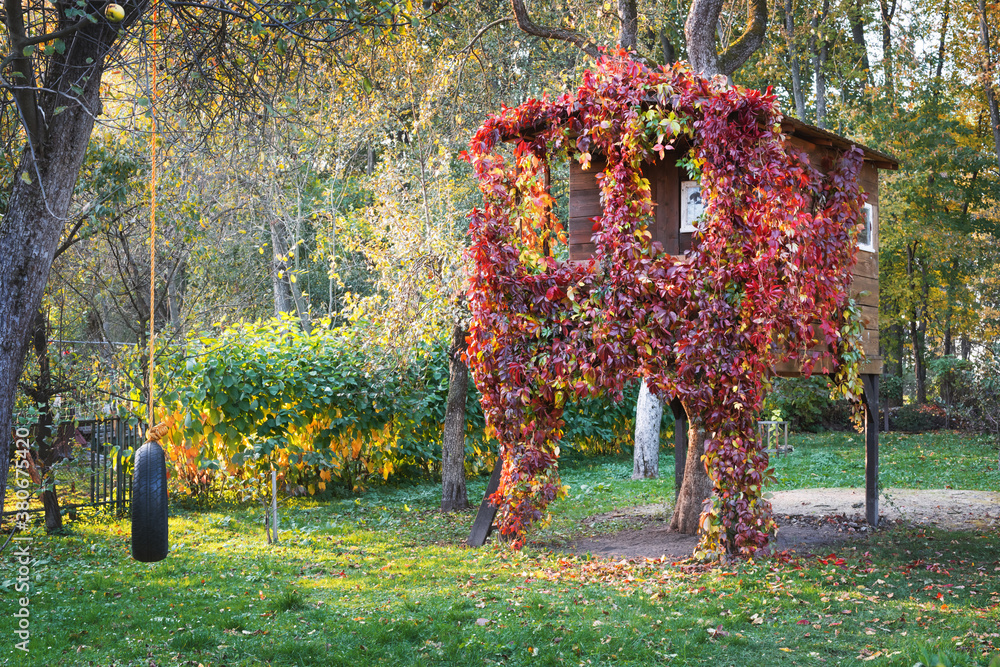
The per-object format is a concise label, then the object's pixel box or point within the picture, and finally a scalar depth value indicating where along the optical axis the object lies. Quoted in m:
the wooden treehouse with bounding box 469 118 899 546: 8.02
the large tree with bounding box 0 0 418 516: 4.65
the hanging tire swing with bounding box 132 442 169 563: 4.18
